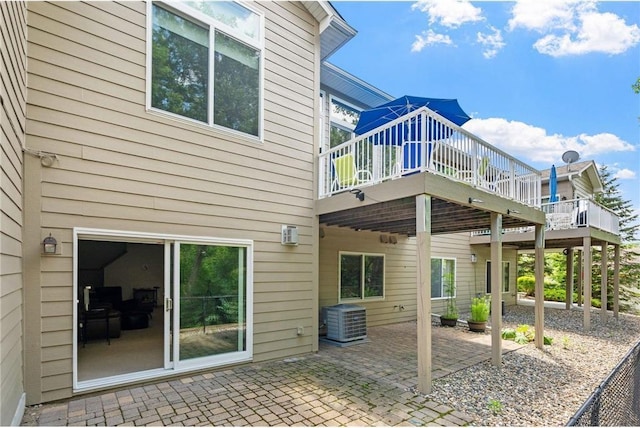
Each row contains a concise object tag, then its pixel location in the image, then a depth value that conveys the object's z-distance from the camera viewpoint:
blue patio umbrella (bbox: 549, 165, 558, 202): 10.88
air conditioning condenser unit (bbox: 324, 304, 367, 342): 6.89
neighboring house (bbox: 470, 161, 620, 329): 9.86
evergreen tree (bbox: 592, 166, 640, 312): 15.40
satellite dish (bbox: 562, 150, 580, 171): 13.72
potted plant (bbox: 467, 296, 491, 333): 8.30
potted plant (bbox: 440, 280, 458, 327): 9.05
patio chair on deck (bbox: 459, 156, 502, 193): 5.63
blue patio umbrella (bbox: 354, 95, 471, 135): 5.87
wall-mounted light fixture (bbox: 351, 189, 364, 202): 5.46
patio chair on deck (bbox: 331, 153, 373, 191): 5.80
